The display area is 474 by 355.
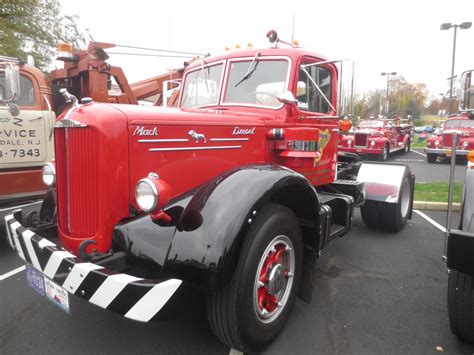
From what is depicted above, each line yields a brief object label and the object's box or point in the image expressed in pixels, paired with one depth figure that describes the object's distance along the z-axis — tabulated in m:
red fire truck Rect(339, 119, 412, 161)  15.70
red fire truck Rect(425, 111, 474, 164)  13.86
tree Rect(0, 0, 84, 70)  15.30
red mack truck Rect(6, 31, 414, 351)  2.05
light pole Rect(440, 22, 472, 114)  17.28
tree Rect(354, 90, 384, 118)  39.58
